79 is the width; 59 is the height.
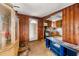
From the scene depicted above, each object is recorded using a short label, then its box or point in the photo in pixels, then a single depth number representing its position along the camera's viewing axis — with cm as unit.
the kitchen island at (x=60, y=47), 247
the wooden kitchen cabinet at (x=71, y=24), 269
